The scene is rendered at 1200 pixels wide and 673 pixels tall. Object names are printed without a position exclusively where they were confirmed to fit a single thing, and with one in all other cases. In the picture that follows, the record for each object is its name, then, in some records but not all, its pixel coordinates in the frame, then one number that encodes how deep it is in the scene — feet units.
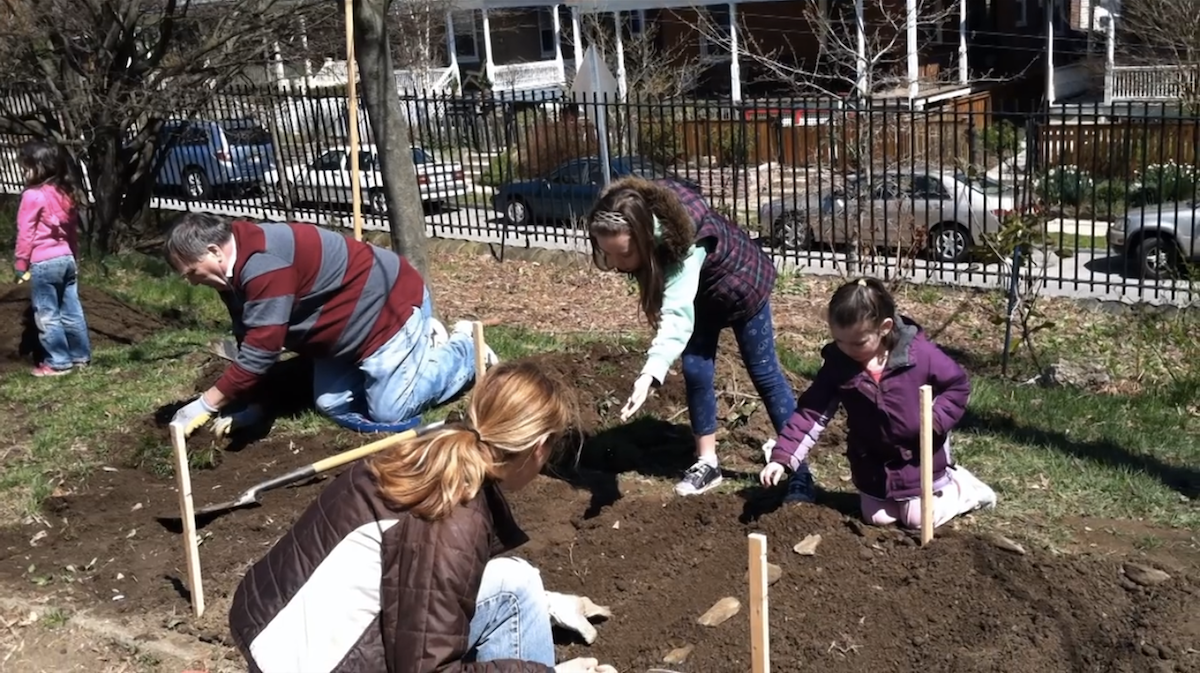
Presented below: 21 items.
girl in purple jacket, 13.62
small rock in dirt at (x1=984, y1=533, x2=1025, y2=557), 13.73
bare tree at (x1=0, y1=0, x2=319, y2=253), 39.55
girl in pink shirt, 23.45
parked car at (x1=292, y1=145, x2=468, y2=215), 46.85
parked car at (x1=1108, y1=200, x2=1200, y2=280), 38.24
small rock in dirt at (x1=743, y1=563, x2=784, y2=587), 13.53
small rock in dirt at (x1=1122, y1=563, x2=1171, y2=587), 12.97
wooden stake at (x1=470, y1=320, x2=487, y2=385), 16.11
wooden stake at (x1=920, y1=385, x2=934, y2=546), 13.07
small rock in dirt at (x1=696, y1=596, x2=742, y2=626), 12.80
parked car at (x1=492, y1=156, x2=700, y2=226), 43.14
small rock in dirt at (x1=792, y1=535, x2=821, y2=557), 14.07
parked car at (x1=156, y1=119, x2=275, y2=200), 49.24
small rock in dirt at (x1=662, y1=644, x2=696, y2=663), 12.17
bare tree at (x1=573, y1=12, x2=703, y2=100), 80.10
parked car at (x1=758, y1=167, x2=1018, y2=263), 37.40
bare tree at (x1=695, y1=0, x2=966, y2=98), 78.18
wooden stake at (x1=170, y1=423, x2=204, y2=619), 13.65
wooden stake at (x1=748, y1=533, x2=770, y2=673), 9.61
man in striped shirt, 17.54
